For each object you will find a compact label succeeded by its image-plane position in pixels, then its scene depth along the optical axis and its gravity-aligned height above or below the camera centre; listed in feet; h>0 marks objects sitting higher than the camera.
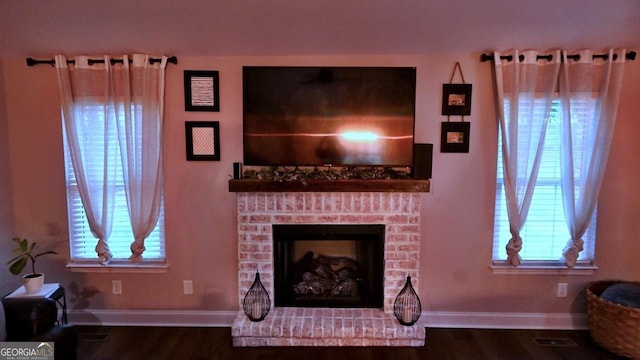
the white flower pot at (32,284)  8.33 -2.77
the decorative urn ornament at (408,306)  9.31 -3.65
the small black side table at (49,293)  8.23 -3.01
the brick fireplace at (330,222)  9.58 -1.72
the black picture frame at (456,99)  9.53 +1.69
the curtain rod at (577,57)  9.07 +2.68
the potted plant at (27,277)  8.08 -2.64
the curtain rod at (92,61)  9.38 +2.59
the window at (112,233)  9.98 -1.95
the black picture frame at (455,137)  9.63 +0.71
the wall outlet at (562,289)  10.03 -3.42
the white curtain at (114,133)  9.36 +0.75
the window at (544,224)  9.73 -1.61
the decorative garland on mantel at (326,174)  9.41 -0.27
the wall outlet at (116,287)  10.26 -3.49
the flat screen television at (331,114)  9.52 +1.28
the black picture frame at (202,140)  9.76 +0.60
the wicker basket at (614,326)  8.39 -3.82
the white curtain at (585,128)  9.07 +0.92
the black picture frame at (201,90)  9.63 +1.91
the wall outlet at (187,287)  10.25 -3.47
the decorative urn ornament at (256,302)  9.48 -3.63
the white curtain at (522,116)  9.12 +1.20
